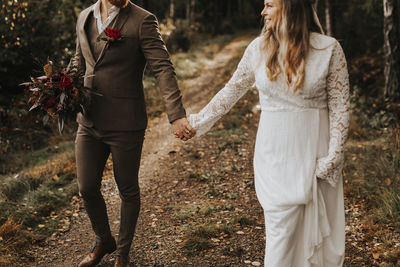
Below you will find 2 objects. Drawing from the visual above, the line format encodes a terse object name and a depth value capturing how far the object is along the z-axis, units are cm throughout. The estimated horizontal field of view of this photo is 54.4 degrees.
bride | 253
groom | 333
